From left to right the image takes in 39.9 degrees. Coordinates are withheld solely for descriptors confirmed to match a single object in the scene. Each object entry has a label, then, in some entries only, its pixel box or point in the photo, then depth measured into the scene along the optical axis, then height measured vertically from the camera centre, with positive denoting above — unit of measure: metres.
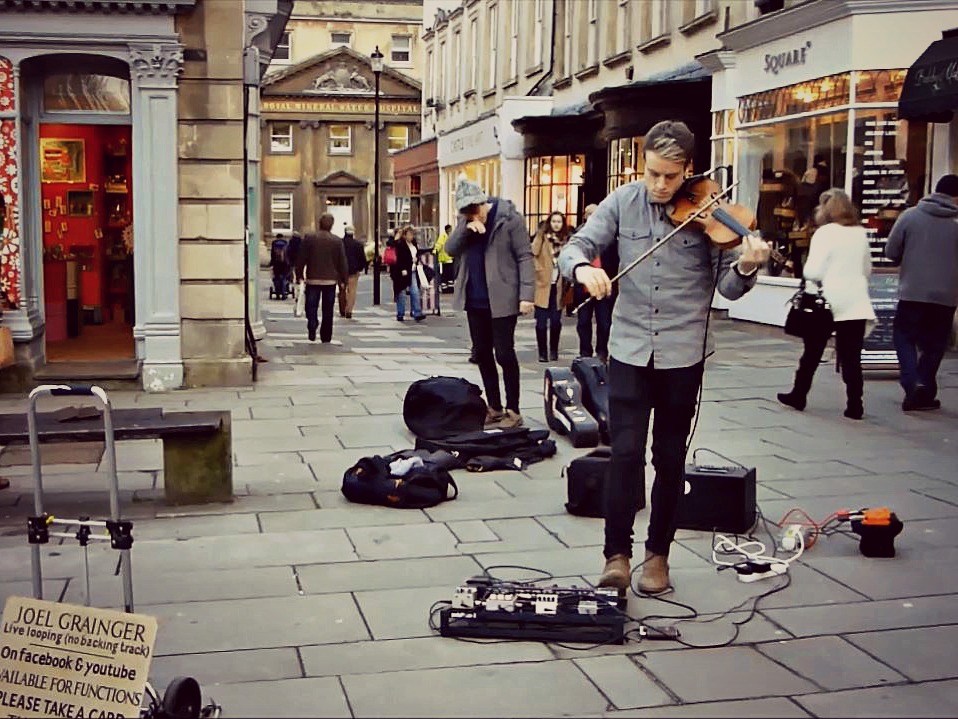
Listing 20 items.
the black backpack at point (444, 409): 9.28 -1.17
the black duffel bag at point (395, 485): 7.36 -1.36
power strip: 5.91 -1.47
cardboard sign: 3.90 -1.25
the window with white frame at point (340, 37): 63.72 +9.95
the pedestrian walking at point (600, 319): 12.67 -0.77
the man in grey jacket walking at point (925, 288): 10.76 -0.35
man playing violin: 5.37 -0.33
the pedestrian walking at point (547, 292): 14.58 -0.54
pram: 30.58 -0.69
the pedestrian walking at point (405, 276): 22.73 -0.56
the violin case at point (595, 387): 9.44 -1.04
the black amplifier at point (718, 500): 6.68 -1.30
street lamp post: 31.23 +4.29
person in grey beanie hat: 9.61 -0.22
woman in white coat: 10.50 -0.33
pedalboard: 5.00 -1.41
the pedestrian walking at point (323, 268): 17.55 -0.32
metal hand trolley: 4.05 -0.97
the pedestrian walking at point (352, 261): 23.38 -0.33
